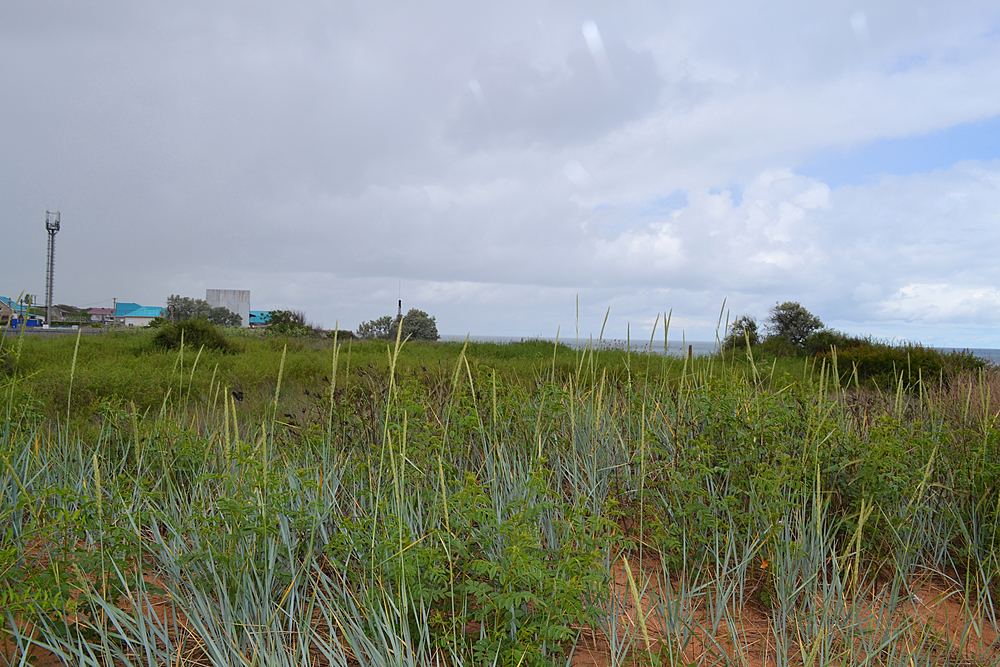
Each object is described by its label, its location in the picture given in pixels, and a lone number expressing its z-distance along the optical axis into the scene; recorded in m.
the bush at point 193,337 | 12.61
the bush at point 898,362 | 10.44
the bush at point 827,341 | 15.97
